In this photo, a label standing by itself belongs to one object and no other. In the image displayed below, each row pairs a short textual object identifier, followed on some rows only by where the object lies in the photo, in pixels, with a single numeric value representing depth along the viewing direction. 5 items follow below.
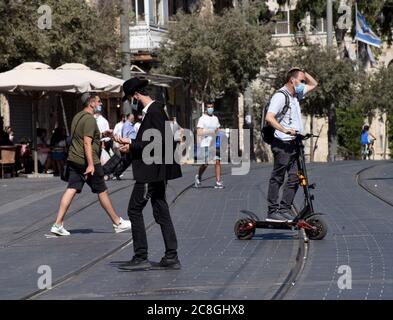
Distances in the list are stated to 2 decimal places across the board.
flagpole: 50.78
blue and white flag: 50.71
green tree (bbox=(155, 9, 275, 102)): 44.28
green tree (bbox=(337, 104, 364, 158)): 58.41
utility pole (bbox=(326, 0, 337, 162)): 50.51
